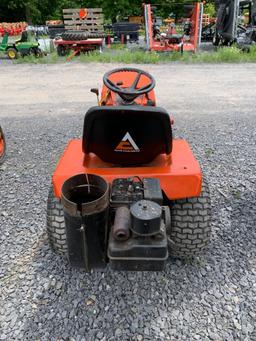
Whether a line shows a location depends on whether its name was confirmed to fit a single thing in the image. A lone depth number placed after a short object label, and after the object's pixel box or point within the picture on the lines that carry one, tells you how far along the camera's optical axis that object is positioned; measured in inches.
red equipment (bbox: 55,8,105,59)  554.1
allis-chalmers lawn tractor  58.7
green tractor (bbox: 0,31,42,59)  433.7
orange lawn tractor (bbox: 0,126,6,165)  143.9
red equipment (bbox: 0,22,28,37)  862.5
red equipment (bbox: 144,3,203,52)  427.0
